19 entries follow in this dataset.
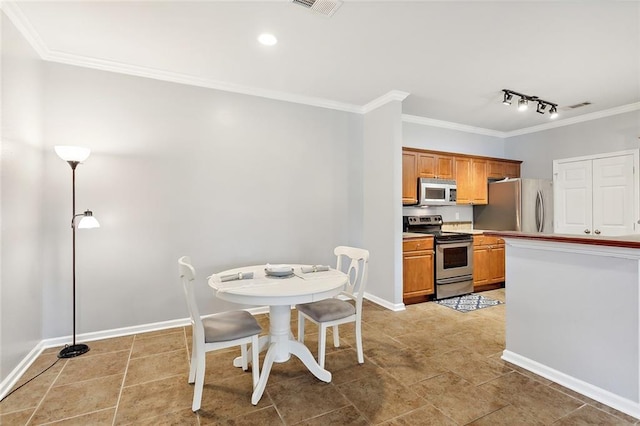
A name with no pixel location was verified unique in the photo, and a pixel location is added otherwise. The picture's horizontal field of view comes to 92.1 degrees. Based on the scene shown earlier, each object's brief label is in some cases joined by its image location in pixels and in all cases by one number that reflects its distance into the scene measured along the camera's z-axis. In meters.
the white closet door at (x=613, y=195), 4.25
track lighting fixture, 3.78
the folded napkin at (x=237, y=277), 2.34
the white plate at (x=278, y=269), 2.48
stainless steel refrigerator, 4.88
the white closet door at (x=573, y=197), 4.73
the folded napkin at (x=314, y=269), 2.66
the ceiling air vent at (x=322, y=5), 2.16
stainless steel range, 4.32
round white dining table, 1.99
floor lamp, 2.60
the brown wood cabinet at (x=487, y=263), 4.71
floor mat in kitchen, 4.04
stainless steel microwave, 4.54
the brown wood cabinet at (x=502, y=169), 5.29
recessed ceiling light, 2.60
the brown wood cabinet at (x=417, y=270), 4.08
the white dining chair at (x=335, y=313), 2.42
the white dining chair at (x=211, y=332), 1.95
